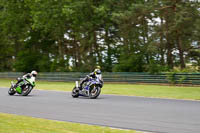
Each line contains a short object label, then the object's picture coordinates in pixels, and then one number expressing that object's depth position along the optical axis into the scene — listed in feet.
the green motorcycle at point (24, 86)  63.98
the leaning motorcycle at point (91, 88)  56.29
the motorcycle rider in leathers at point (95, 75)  56.08
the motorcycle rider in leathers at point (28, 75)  64.03
